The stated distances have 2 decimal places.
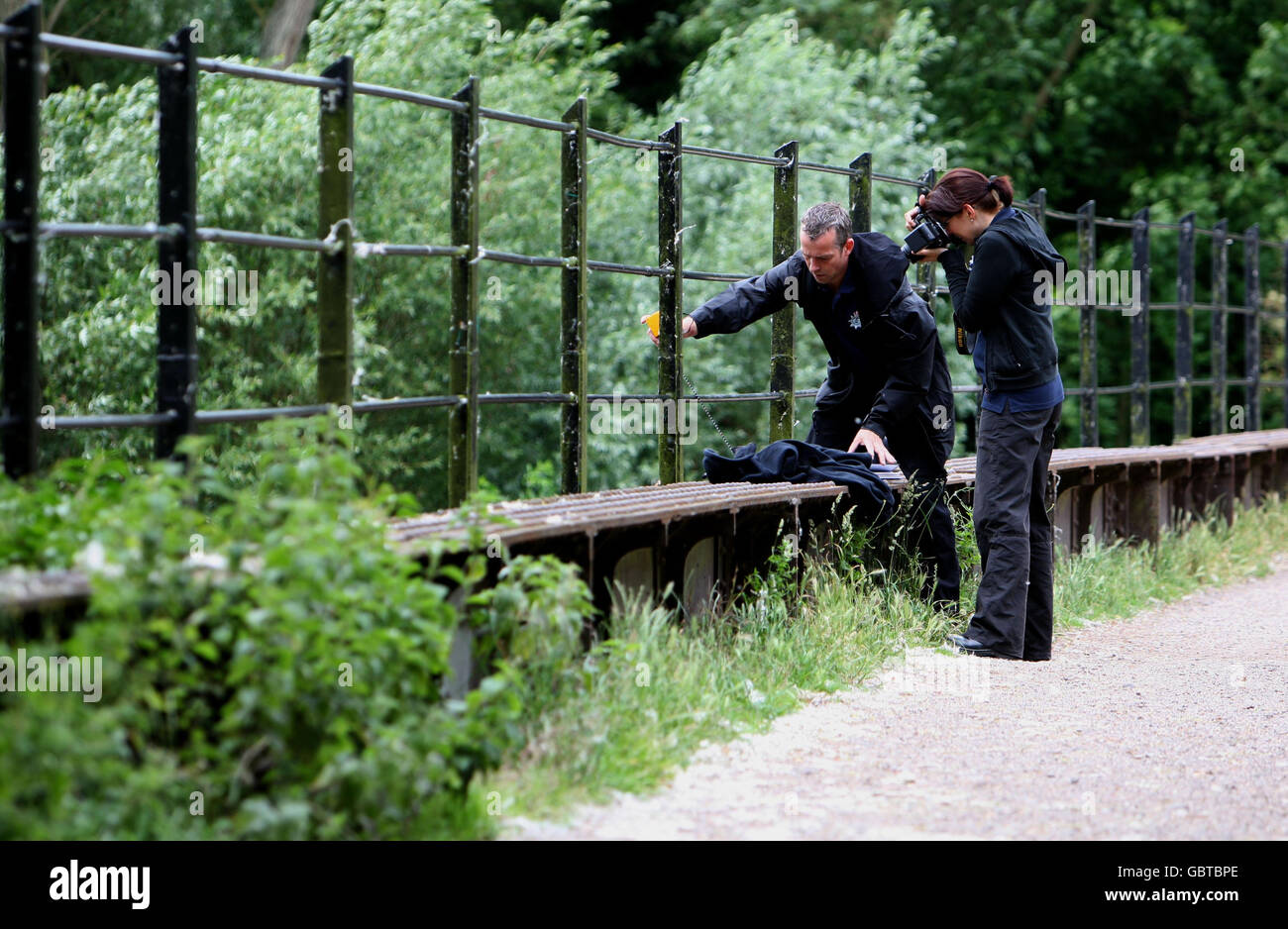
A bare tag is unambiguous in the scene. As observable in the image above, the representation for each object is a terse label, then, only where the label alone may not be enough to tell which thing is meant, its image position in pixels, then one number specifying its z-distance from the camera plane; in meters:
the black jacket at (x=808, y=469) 12.89
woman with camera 12.12
